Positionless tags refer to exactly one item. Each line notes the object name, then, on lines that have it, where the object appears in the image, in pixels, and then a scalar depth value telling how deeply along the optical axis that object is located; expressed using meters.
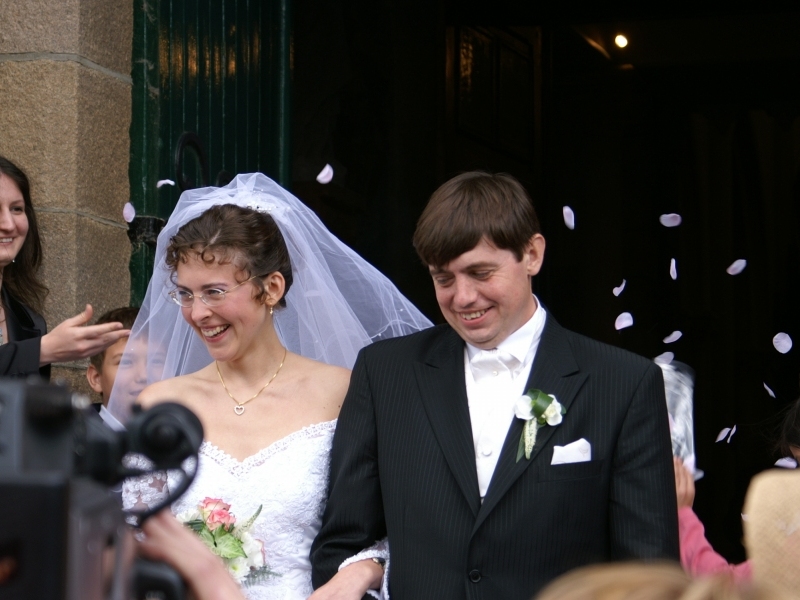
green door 7.44
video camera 1.48
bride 5.29
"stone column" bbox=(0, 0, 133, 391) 6.87
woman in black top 5.57
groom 4.62
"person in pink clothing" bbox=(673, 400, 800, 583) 5.54
